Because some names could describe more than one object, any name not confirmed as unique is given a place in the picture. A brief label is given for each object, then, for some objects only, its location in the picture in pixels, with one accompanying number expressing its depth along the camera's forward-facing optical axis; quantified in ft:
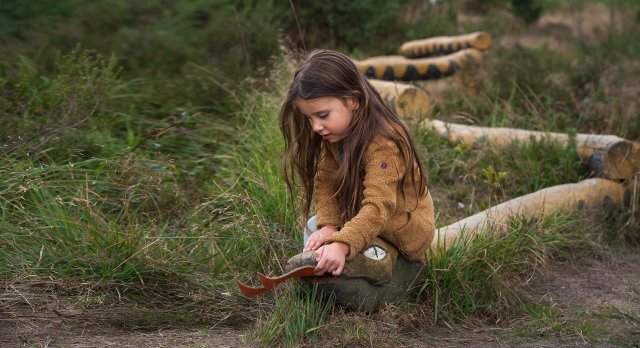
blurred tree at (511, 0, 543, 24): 41.37
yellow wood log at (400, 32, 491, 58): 29.09
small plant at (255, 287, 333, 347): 10.80
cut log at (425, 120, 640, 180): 18.13
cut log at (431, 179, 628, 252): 13.92
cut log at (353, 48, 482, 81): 27.61
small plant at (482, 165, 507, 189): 16.41
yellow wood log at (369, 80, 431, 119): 20.97
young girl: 10.87
